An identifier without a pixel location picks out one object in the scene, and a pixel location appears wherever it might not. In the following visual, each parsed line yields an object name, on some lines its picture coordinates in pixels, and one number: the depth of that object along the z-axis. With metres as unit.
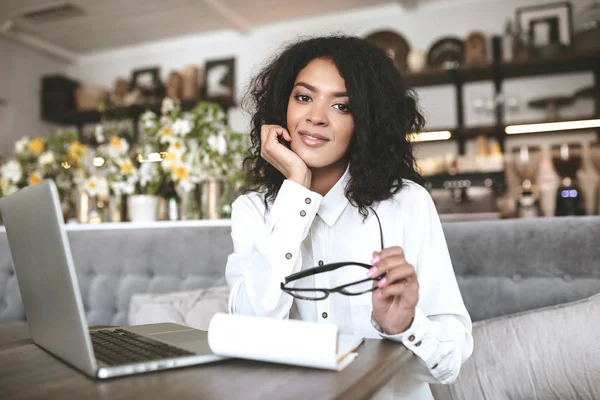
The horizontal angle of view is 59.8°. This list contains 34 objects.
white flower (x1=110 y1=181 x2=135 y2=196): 2.25
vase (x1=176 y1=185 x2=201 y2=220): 2.17
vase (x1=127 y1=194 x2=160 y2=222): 2.18
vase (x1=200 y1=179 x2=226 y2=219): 2.14
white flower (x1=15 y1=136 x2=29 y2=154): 2.57
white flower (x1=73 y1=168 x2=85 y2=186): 2.46
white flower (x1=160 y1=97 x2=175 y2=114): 2.23
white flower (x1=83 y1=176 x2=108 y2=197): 2.33
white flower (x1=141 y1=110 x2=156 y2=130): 2.22
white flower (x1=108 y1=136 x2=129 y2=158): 2.28
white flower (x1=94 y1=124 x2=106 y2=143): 2.39
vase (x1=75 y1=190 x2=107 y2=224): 2.43
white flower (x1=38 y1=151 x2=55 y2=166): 2.47
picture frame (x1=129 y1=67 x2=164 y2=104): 5.32
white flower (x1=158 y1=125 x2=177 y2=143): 2.15
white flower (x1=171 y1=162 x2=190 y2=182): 2.12
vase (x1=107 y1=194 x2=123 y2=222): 2.36
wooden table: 0.56
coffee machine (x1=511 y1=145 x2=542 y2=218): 3.77
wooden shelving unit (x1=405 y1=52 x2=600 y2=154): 3.98
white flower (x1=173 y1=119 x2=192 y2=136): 2.14
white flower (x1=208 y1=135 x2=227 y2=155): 2.10
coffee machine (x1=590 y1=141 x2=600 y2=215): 3.83
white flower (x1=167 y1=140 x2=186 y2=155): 2.12
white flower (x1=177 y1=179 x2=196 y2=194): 2.12
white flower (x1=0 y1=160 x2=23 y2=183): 2.52
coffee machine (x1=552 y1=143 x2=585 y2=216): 3.76
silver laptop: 0.62
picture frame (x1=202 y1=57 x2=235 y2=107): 5.12
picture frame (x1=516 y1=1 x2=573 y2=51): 4.10
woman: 0.97
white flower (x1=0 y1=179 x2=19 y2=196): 2.53
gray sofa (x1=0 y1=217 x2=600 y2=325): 1.53
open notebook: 0.62
